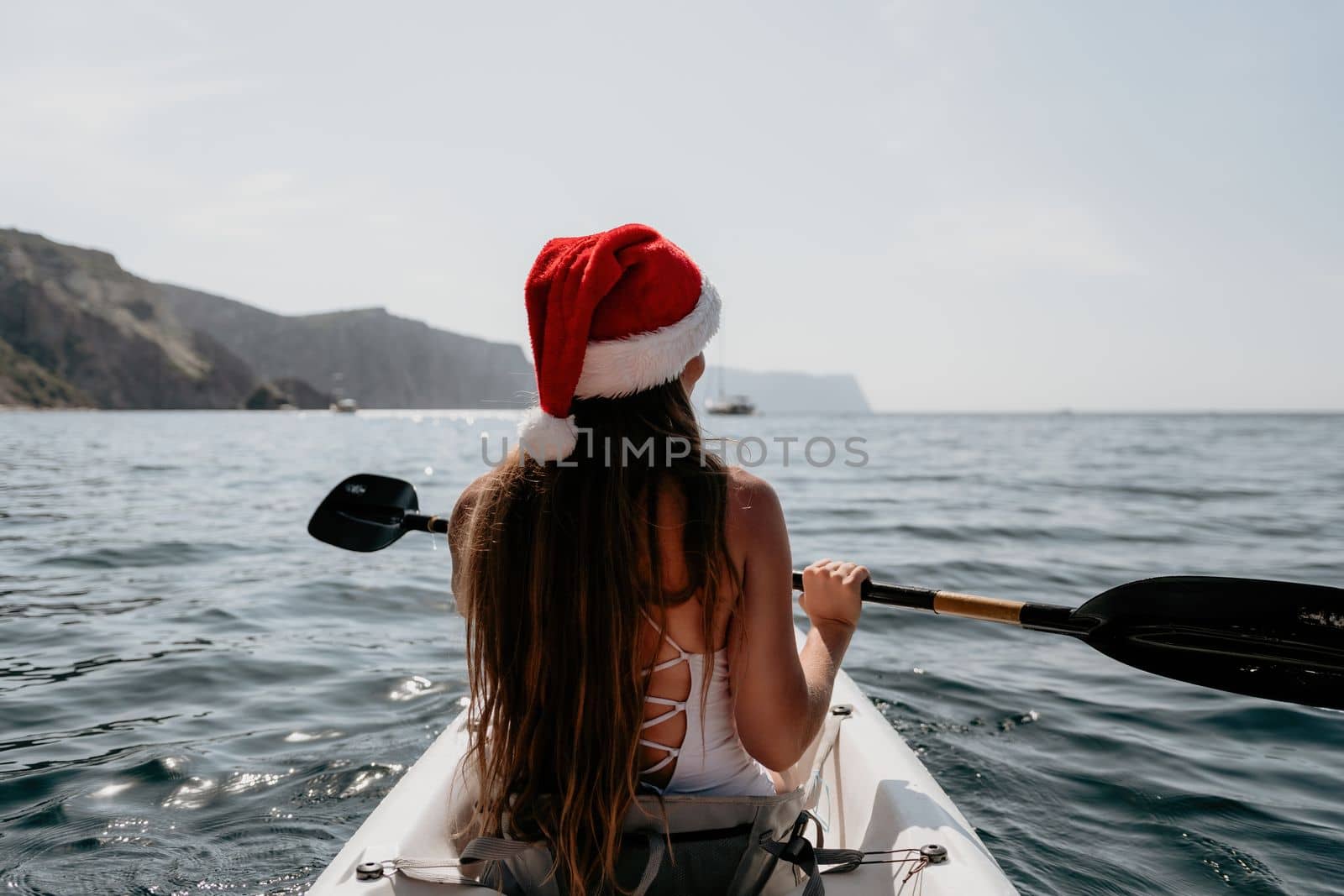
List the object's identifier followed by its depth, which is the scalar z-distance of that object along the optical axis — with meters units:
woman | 1.76
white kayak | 2.10
